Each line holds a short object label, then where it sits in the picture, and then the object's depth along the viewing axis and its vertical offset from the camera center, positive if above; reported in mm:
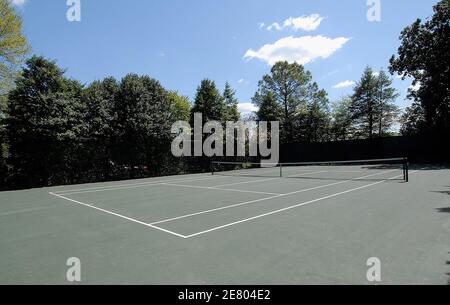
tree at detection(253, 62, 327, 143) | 43906 +8071
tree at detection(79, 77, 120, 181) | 21234 +1407
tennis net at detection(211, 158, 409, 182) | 17609 -1525
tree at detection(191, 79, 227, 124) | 30734 +5086
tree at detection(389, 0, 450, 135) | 29734 +9140
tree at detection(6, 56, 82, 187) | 18188 +1696
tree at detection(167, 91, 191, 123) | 57528 +9752
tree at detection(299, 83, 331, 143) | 43969 +5106
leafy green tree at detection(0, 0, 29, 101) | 20769 +7623
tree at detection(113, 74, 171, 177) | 23625 +2171
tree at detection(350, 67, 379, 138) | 45906 +7383
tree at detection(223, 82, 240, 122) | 33906 +5774
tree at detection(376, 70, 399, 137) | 45719 +7360
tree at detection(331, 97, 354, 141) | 48688 +4421
